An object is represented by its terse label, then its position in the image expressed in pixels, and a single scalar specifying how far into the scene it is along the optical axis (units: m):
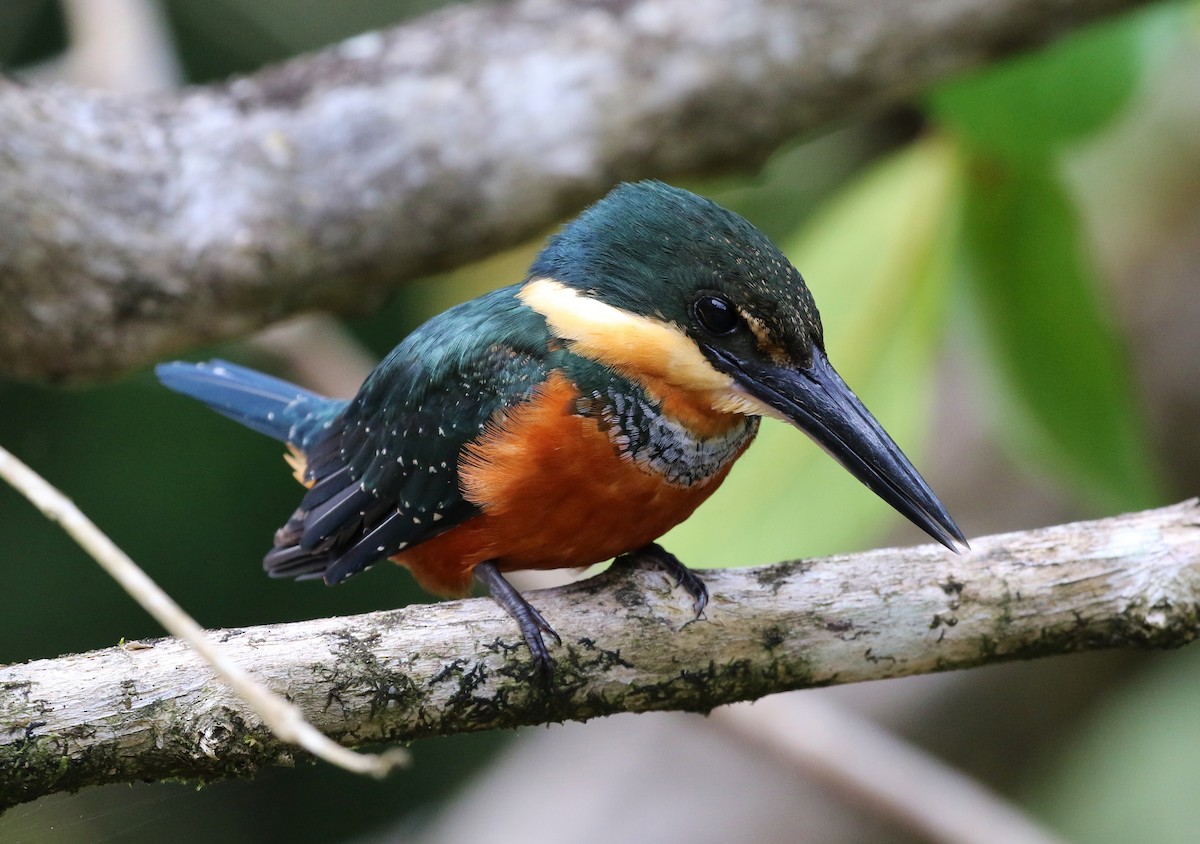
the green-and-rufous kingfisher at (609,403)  4.58
